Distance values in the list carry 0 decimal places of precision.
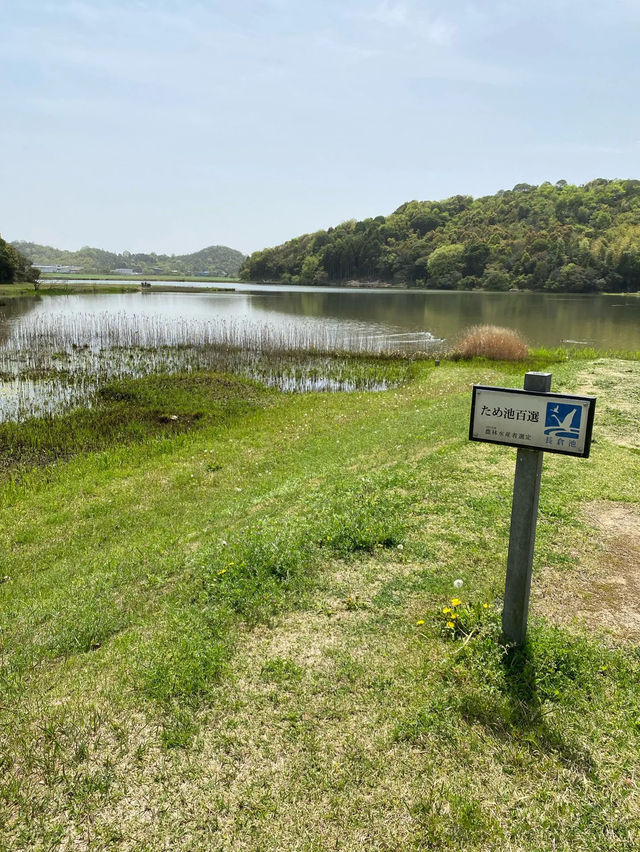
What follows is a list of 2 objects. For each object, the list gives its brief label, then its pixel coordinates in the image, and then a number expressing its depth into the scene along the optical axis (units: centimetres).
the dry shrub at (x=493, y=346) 2580
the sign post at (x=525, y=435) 317
